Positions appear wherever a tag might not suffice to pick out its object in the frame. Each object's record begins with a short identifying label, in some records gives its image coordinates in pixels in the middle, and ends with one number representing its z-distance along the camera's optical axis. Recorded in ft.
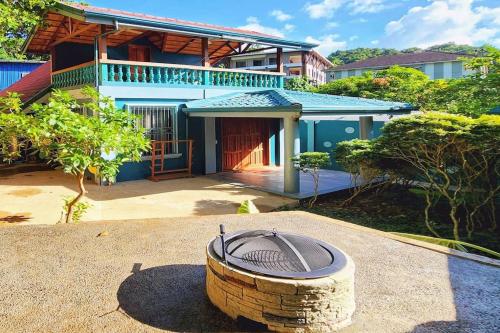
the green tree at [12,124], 21.77
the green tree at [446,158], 26.76
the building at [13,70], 80.28
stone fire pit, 11.66
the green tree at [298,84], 96.12
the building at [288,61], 163.43
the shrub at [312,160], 34.68
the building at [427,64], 155.02
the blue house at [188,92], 39.22
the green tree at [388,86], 69.31
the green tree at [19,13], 35.32
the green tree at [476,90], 42.09
